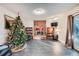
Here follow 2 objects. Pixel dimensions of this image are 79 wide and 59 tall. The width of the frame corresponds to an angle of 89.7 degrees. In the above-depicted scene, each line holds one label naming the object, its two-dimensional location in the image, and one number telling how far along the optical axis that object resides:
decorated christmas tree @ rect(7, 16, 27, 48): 2.17
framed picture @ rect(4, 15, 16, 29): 2.13
